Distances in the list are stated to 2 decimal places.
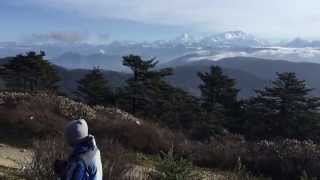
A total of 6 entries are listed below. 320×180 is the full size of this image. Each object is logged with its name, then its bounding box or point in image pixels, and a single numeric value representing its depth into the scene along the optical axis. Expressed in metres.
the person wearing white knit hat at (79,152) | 6.18
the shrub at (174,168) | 10.09
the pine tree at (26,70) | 53.79
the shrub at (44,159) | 11.23
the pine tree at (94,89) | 48.91
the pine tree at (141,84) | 45.59
